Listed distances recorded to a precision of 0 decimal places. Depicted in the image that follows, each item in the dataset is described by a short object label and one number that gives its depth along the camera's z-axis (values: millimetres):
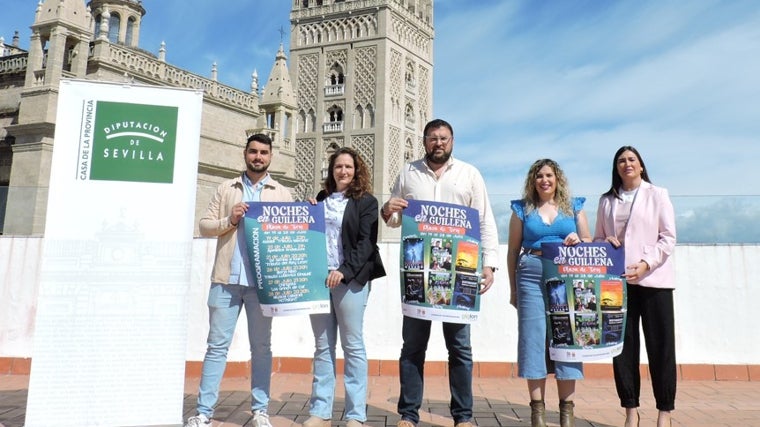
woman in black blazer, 3697
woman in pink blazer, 3699
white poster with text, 3342
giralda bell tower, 37438
